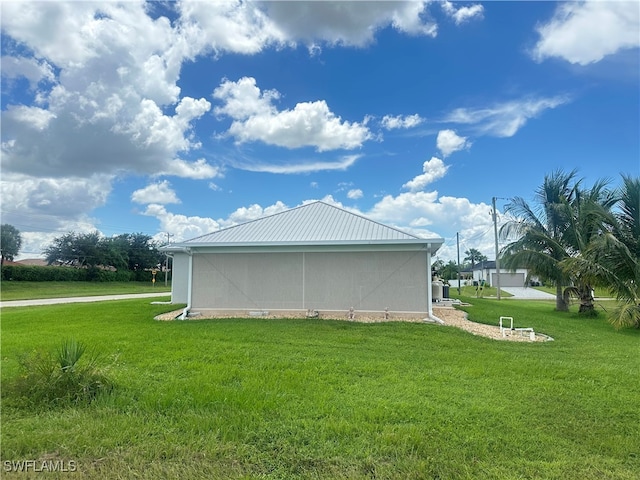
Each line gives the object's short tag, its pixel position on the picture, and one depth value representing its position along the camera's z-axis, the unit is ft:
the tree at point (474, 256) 217.50
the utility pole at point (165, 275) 157.07
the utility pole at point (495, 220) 94.48
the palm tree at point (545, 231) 56.65
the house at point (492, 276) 162.61
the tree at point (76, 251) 150.10
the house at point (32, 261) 197.69
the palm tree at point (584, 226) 46.88
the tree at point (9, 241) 124.60
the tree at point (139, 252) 165.68
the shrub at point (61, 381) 14.75
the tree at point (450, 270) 181.53
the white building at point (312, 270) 40.11
